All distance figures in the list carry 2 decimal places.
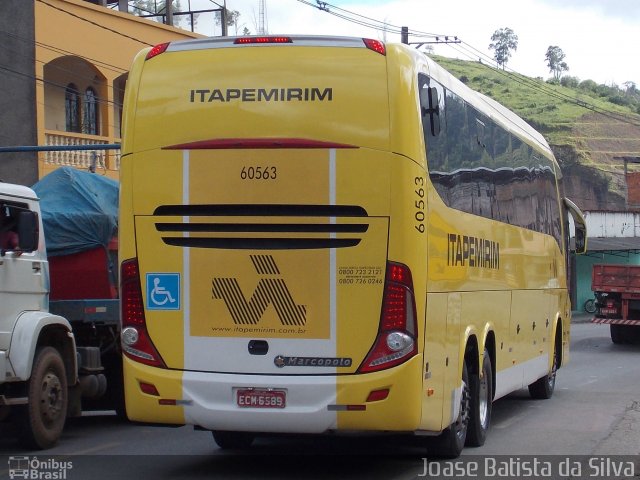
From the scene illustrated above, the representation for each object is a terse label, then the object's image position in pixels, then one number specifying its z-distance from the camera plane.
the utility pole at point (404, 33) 39.75
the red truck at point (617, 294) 28.23
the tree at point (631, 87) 182.19
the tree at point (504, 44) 176.00
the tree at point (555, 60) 174.88
